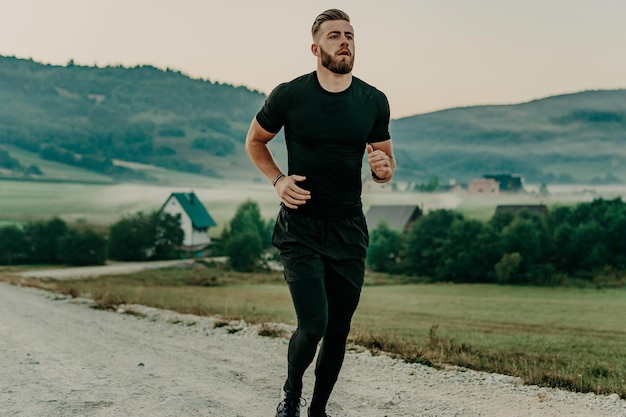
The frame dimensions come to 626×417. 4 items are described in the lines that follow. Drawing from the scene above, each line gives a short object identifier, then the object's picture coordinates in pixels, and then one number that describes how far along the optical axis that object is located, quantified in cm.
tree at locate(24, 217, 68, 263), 4438
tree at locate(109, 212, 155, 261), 4678
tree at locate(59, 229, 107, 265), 4441
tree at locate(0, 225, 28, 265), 4374
